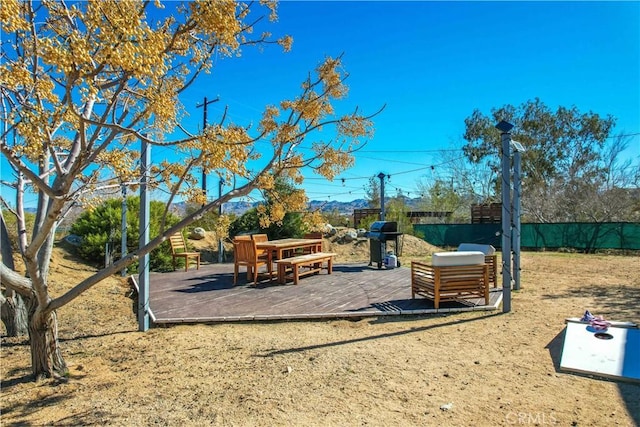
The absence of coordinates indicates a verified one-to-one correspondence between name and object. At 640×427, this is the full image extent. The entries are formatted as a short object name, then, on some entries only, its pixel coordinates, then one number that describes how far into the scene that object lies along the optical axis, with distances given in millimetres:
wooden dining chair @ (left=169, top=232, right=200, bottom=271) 9336
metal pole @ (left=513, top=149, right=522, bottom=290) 6801
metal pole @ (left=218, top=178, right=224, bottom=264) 11812
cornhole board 3105
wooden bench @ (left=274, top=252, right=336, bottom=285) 7172
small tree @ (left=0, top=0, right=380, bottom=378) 1989
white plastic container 9705
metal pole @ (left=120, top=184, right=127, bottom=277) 7109
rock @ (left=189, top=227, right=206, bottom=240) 14047
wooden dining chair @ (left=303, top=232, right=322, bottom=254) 9711
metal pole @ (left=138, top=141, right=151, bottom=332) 4539
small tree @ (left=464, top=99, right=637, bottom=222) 20484
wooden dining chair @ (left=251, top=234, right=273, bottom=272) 7504
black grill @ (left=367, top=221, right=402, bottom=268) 9242
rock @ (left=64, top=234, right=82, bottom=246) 10469
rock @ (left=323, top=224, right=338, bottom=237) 14780
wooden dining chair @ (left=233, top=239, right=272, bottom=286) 7160
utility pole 16091
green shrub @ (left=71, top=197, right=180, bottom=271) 9867
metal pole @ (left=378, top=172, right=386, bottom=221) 11266
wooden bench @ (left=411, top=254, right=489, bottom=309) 5293
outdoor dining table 7316
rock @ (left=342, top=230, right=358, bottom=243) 14523
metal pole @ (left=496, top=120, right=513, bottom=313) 5296
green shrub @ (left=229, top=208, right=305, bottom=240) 12102
